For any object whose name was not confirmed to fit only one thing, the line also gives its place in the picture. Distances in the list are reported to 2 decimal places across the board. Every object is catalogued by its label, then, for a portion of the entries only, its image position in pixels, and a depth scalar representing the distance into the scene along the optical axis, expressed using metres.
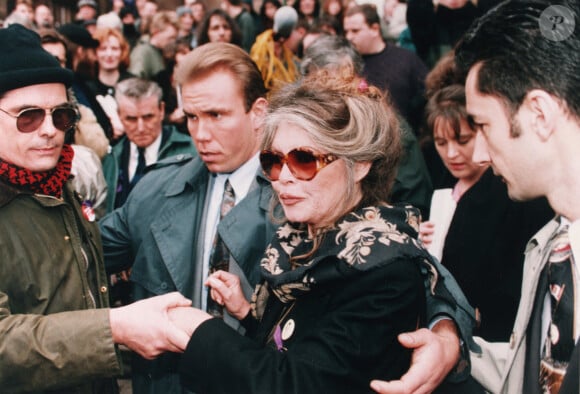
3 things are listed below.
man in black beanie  2.10
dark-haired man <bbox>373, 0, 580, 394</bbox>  1.78
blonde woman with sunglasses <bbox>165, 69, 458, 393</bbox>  1.88
